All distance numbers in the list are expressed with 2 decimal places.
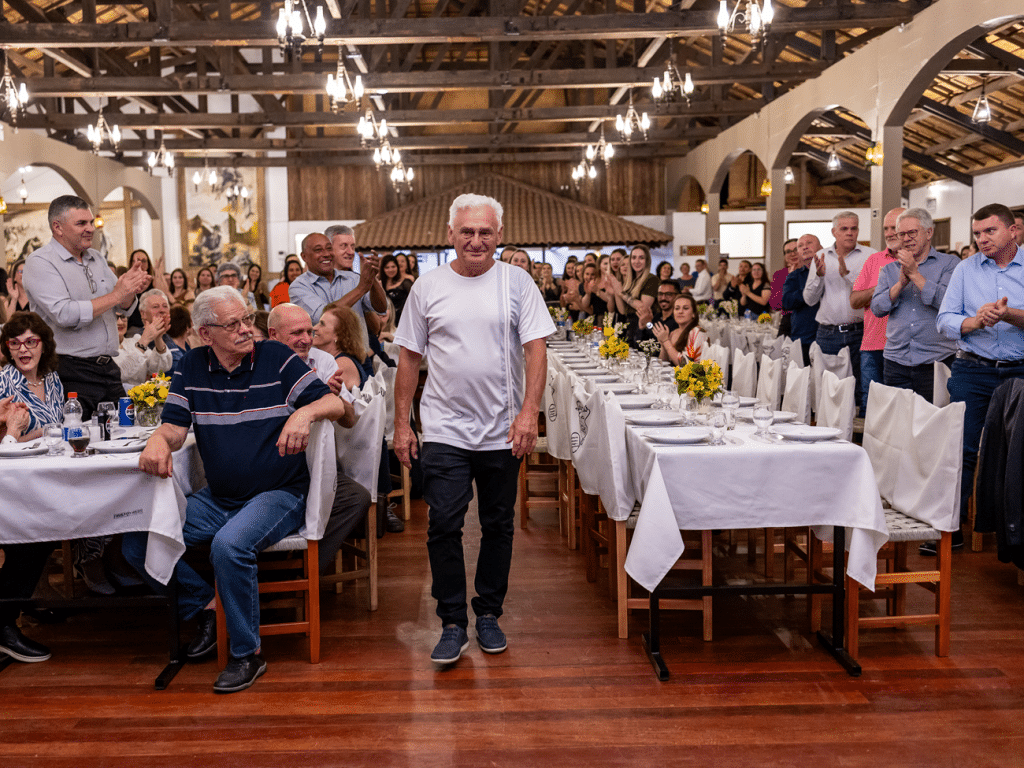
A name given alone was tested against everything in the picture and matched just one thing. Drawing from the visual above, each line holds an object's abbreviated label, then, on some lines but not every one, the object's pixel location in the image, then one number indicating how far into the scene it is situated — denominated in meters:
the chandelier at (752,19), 6.03
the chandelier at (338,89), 7.10
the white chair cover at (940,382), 4.65
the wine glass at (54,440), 3.32
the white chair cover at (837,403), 4.00
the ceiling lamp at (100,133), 10.35
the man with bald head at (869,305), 5.32
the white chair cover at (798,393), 4.52
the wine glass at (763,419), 3.42
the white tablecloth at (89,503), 3.14
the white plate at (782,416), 3.74
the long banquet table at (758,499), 3.16
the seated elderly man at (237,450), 3.14
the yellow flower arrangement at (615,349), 5.74
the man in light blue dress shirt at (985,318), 4.08
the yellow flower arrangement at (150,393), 3.76
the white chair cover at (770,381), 4.80
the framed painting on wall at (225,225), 19.77
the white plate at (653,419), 3.73
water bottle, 3.33
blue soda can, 3.97
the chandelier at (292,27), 5.52
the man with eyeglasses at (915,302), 4.73
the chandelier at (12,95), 8.38
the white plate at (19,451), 3.27
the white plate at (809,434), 3.30
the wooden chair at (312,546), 3.29
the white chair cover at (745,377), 5.61
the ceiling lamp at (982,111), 11.57
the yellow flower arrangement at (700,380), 3.76
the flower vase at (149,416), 3.84
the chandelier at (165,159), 12.77
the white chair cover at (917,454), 3.17
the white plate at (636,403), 4.27
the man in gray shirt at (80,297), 4.13
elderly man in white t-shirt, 3.21
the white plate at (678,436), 3.34
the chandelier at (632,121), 10.24
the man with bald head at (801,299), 6.97
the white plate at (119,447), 3.32
